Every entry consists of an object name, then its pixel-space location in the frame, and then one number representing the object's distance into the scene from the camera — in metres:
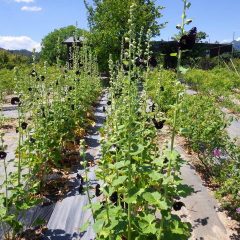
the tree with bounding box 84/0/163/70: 13.93
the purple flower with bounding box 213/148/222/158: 3.81
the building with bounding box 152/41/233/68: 19.11
